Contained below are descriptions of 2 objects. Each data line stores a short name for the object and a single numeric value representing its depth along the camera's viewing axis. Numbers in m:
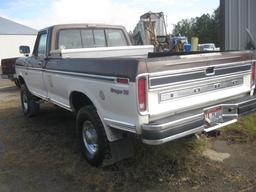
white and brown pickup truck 2.15
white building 28.03
